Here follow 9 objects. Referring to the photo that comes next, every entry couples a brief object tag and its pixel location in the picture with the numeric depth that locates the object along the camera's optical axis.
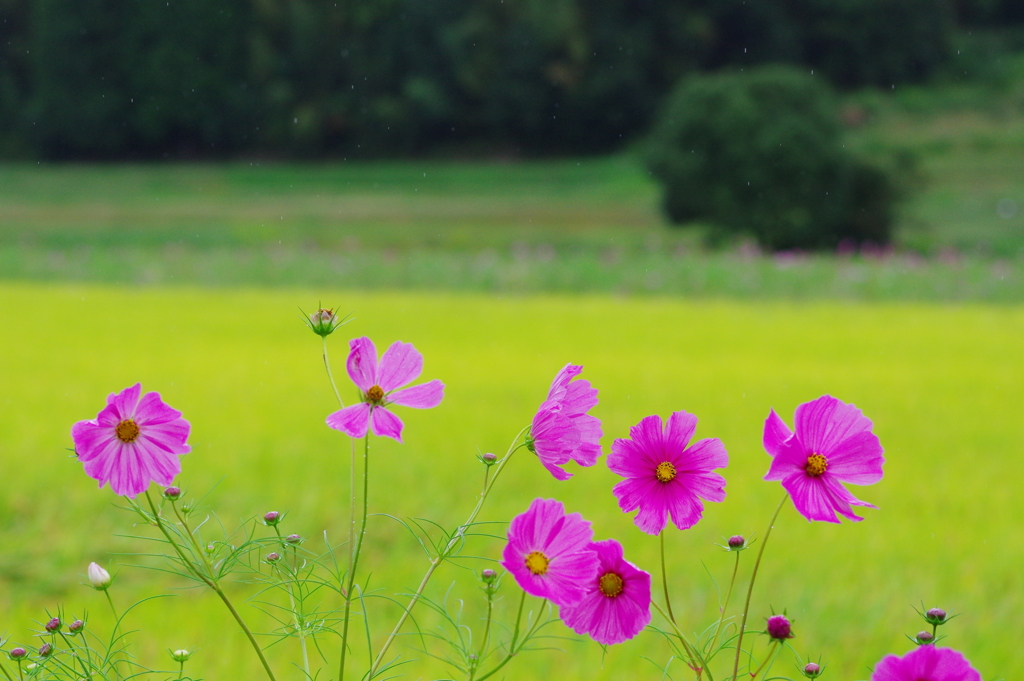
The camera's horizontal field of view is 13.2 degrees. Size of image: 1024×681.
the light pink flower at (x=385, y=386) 2.84
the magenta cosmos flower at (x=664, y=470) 2.86
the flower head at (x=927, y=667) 2.74
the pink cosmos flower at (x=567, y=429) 2.86
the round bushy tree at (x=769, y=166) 34.95
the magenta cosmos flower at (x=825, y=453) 2.81
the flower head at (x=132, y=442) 2.84
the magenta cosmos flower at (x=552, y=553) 2.83
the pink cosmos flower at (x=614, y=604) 2.86
